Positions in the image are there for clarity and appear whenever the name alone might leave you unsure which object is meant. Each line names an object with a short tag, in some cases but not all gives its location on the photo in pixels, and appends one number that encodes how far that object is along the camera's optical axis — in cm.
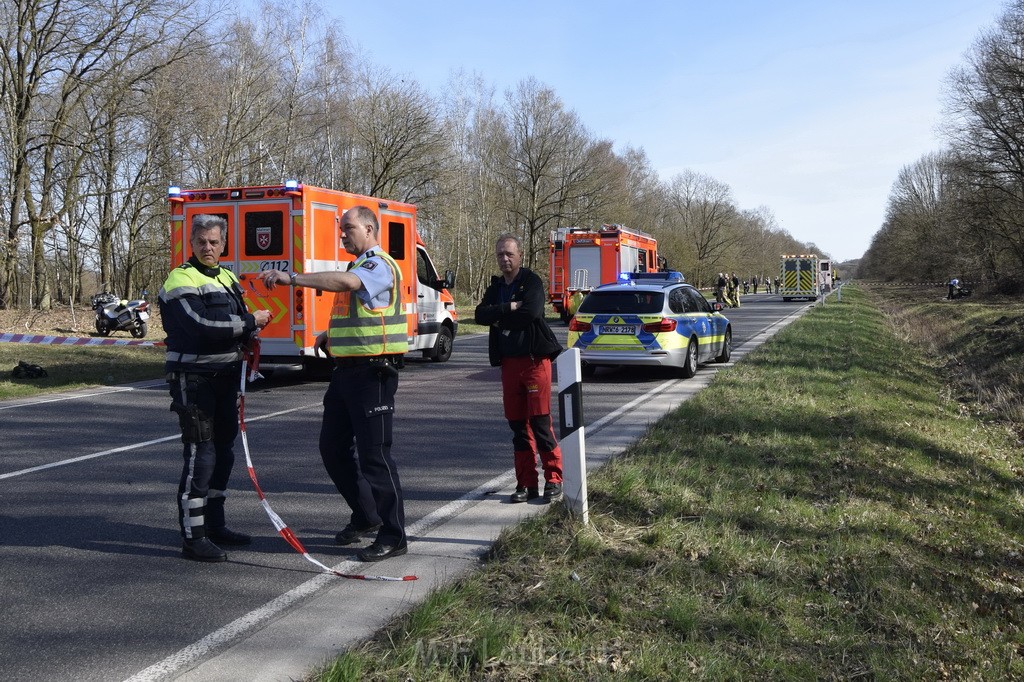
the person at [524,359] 611
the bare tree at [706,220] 9244
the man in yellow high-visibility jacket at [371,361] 473
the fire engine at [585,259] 2720
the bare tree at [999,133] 3925
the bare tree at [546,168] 4991
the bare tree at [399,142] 3722
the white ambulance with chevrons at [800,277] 5550
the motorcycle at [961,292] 4678
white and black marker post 544
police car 1348
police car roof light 2173
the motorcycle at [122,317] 2048
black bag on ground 1375
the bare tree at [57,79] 2492
